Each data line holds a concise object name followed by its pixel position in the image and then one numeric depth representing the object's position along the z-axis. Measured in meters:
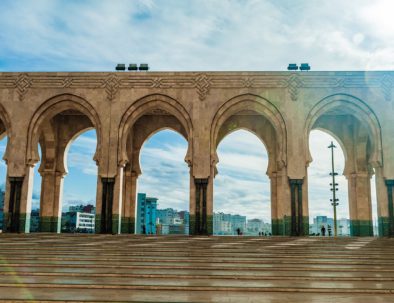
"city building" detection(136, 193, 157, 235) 104.38
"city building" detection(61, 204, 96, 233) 114.53
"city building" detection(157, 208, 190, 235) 147.52
